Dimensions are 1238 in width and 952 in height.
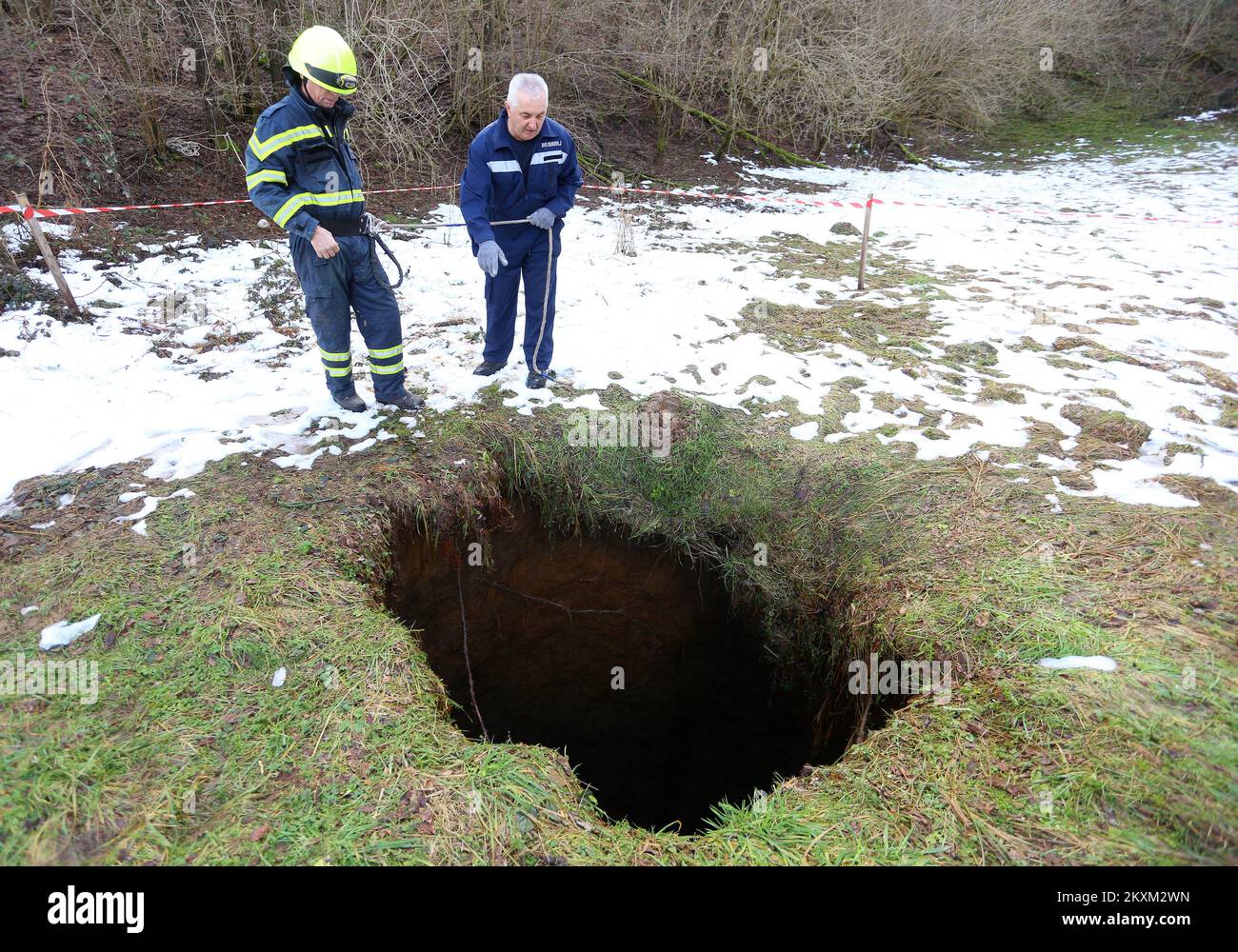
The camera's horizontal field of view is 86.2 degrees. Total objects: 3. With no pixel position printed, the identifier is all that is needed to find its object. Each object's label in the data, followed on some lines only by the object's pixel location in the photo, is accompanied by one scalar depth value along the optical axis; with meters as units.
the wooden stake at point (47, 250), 4.51
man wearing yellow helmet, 3.24
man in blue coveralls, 3.75
